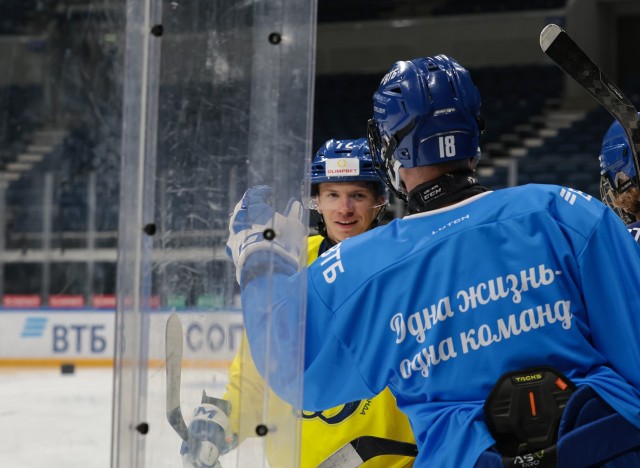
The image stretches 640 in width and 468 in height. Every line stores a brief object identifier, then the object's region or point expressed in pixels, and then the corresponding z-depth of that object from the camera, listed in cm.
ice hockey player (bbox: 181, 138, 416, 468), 615
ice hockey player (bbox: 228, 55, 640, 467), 639
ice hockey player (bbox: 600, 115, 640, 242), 781
